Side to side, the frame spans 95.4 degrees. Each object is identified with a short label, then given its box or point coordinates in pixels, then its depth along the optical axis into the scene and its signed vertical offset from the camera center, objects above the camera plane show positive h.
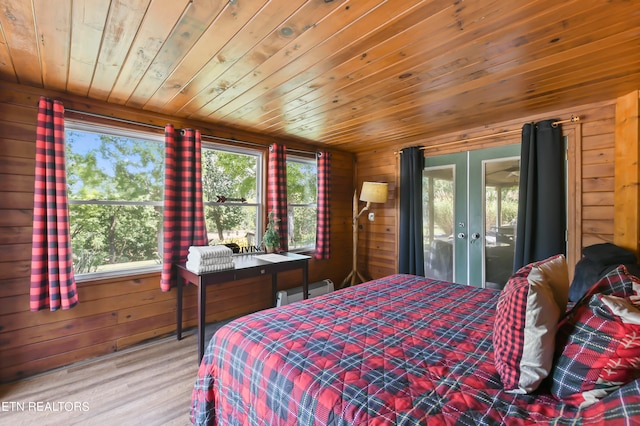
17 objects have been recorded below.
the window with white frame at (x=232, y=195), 3.22 +0.16
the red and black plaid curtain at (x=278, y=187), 3.55 +0.27
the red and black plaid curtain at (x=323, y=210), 4.06 -0.02
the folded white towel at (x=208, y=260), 2.50 -0.44
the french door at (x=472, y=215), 3.15 -0.09
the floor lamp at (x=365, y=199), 4.00 +0.12
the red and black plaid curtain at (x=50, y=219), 2.17 -0.06
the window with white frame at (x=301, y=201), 4.02 +0.11
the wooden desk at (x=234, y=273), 2.39 -0.59
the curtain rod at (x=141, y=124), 2.46 +0.81
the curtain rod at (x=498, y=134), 2.66 +0.78
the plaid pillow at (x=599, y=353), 0.83 -0.44
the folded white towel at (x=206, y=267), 2.47 -0.50
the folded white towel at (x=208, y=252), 2.52 -0.37
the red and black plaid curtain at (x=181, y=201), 2.77 +0.09
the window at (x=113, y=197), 2.51 +0.12
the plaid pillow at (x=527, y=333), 0.98 -0.45
